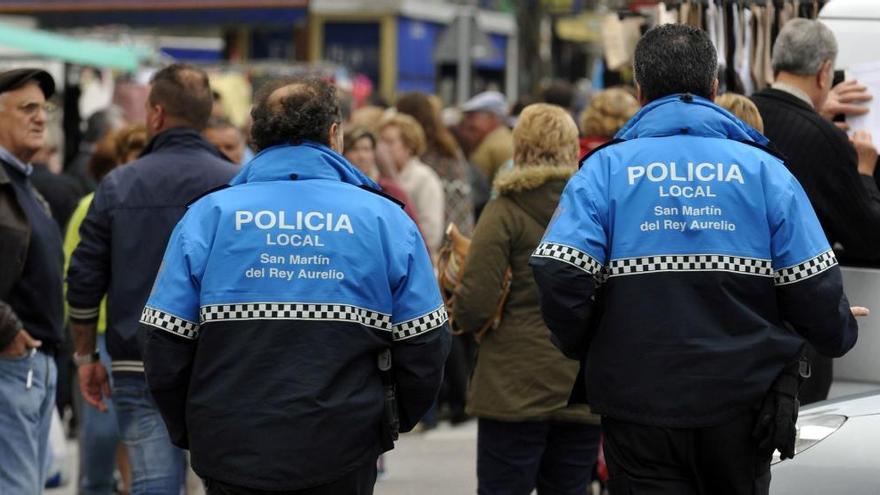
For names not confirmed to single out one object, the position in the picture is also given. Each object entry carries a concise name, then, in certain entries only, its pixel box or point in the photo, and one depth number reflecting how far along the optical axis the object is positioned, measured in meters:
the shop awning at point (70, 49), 31.08
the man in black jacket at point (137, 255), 13.22
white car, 11.02
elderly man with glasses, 12.59
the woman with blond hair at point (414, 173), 22.95
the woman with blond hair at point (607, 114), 17.23
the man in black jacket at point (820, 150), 13.18
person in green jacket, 13.90
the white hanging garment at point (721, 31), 16.12
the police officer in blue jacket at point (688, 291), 9.89
